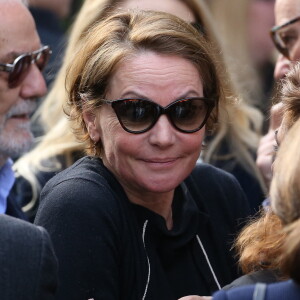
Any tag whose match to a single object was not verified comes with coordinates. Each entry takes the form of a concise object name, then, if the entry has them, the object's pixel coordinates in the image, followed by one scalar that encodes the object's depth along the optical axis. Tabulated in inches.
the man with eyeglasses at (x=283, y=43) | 287.4
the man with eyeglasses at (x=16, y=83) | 276.1
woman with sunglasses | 192.4
